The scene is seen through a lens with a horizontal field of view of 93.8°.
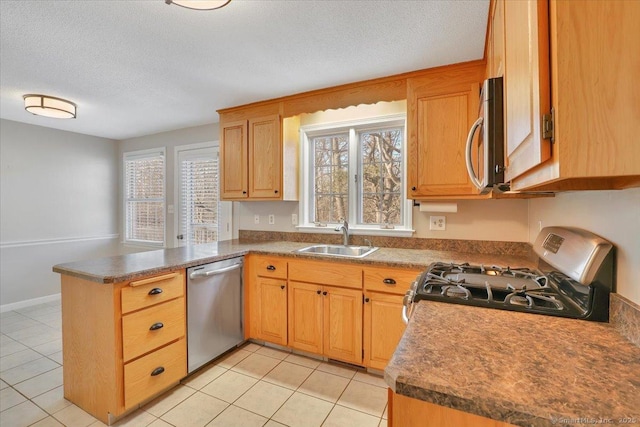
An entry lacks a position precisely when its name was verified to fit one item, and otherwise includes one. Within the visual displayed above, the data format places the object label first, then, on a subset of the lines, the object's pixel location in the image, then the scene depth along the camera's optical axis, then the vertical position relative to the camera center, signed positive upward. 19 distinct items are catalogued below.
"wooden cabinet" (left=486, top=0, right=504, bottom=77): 1.13 +0.76
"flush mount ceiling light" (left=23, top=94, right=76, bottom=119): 2.73 +0.99
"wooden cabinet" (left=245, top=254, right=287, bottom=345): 2.49 -0.74
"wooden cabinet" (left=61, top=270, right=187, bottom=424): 1.70 -0.79
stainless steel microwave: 1.02 +0.27
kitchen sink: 2.64 -0.36
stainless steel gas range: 0.95 -0.31
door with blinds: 3.76 +0.16
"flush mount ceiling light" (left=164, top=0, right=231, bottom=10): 1.41 +0.99
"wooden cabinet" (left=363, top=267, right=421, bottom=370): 2.05 -0.71
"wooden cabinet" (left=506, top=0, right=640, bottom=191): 0.51 +0.21
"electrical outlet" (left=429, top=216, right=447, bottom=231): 2.48 -0.11
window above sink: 2.76 +0.40
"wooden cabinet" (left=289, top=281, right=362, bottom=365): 2.22 -0.85
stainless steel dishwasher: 2.15 -0.77
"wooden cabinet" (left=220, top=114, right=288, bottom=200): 2.87 +0.52
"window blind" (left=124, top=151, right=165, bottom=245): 4.27 +0.22
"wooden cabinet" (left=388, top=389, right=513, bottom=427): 0.62 -0.46
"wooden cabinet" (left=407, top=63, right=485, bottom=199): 2.11 +0.60
